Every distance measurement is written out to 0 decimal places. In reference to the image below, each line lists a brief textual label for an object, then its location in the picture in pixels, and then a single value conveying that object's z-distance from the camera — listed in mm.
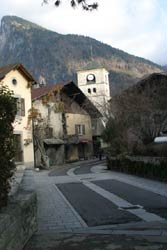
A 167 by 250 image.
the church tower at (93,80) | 52595
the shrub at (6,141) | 4375
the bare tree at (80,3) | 4865
